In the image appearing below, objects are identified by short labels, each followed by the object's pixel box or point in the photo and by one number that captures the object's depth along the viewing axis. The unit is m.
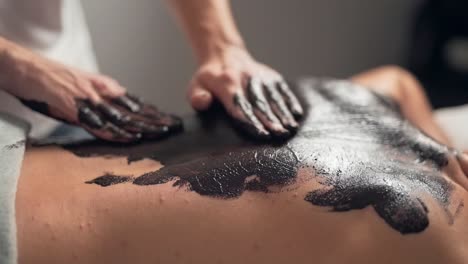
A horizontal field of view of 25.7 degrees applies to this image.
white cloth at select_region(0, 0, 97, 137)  1.32
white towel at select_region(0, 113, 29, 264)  1.02
